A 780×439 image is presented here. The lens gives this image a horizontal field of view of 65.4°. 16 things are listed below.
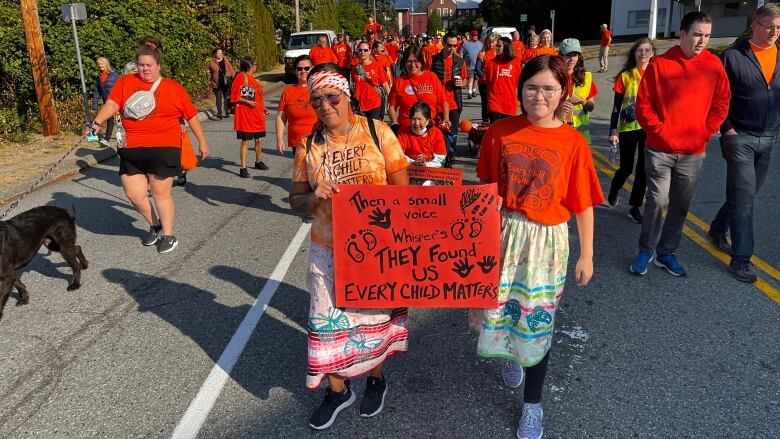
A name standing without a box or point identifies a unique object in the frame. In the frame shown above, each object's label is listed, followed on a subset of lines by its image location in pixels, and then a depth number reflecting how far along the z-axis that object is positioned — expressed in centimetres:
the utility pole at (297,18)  3649
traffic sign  1141
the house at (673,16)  4694
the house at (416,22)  13950
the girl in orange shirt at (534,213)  272
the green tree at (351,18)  6272
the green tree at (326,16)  4522
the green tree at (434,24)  12669
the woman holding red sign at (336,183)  284
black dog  435
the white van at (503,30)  2747
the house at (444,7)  17400
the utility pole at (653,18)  3628
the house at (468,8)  14724
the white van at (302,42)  2510
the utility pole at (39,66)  1148
